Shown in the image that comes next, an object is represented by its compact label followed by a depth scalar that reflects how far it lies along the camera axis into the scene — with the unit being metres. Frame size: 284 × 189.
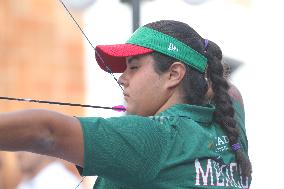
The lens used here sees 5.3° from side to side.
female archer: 6.92
